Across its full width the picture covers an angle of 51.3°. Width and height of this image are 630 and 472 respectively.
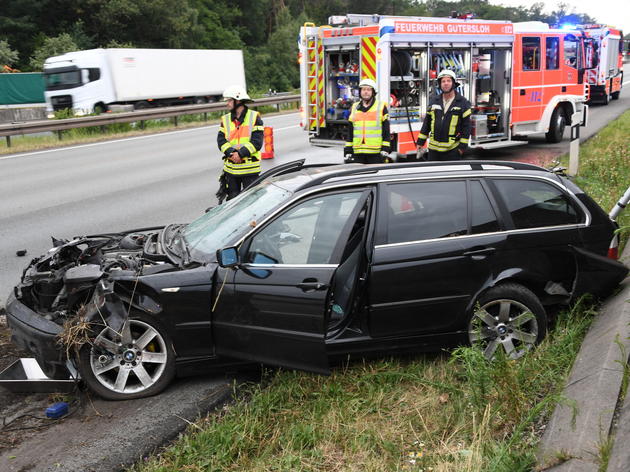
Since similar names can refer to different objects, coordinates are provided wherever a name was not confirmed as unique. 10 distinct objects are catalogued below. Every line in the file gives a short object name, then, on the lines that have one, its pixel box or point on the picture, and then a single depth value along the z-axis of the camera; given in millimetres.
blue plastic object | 4094
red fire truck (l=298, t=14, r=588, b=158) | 11031
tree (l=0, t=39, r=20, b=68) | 40656
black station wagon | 4172
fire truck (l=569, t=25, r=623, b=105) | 23578
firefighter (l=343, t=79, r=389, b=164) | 8289
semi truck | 30047
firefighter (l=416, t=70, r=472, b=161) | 8195
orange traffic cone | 15031
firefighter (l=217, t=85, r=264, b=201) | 7598
